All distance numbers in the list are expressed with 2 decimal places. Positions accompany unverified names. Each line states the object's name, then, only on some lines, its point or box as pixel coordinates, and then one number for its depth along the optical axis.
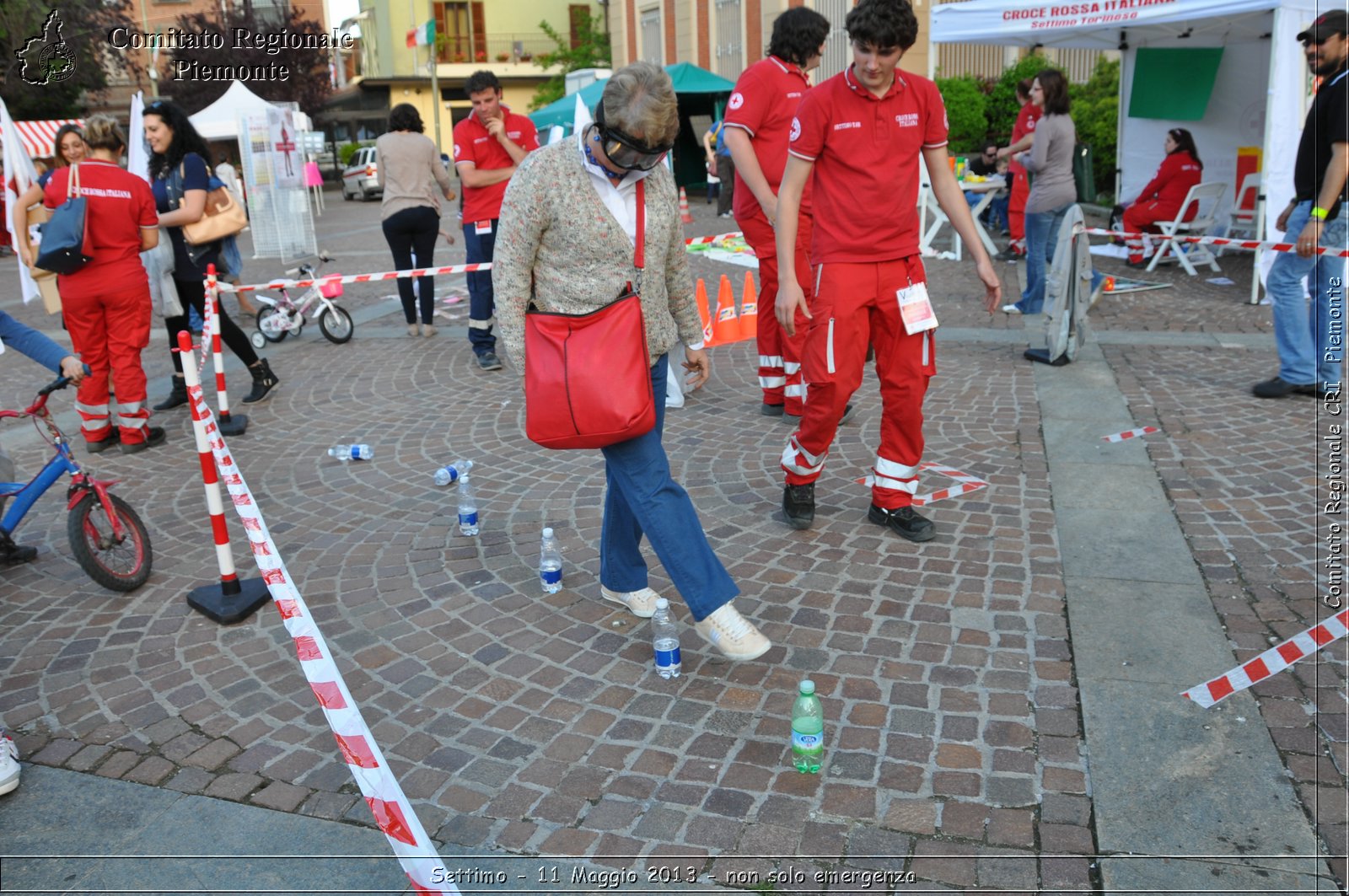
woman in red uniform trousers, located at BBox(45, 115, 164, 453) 6.18
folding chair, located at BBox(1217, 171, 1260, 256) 11.37
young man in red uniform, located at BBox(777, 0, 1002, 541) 4.24
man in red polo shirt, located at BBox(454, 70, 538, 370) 7.71
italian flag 45.72
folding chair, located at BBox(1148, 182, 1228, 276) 10.92
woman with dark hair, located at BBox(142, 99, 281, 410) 6.97
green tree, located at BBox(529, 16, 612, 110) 38.41
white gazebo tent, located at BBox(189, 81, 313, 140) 23.28
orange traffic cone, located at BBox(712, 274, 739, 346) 8.59
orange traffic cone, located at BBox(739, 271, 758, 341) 8.76
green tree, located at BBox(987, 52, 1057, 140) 18.00
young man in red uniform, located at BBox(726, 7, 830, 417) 5.44
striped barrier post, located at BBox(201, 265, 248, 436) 6.63
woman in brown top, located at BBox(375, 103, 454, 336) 8.80
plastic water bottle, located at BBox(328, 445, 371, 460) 6.12
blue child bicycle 4.33
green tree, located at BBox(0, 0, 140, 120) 23.78
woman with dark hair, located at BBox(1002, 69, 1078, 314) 8.57
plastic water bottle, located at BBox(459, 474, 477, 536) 4.84
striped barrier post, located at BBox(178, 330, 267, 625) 4.10
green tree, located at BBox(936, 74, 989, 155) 18.16
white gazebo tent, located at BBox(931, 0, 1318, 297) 9.03
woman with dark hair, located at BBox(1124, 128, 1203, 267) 11.17
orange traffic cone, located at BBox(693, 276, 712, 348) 8.60
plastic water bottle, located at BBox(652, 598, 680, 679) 3.49
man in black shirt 5.86
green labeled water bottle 2.94
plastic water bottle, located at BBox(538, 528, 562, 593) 4.22
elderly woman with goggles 3.07
